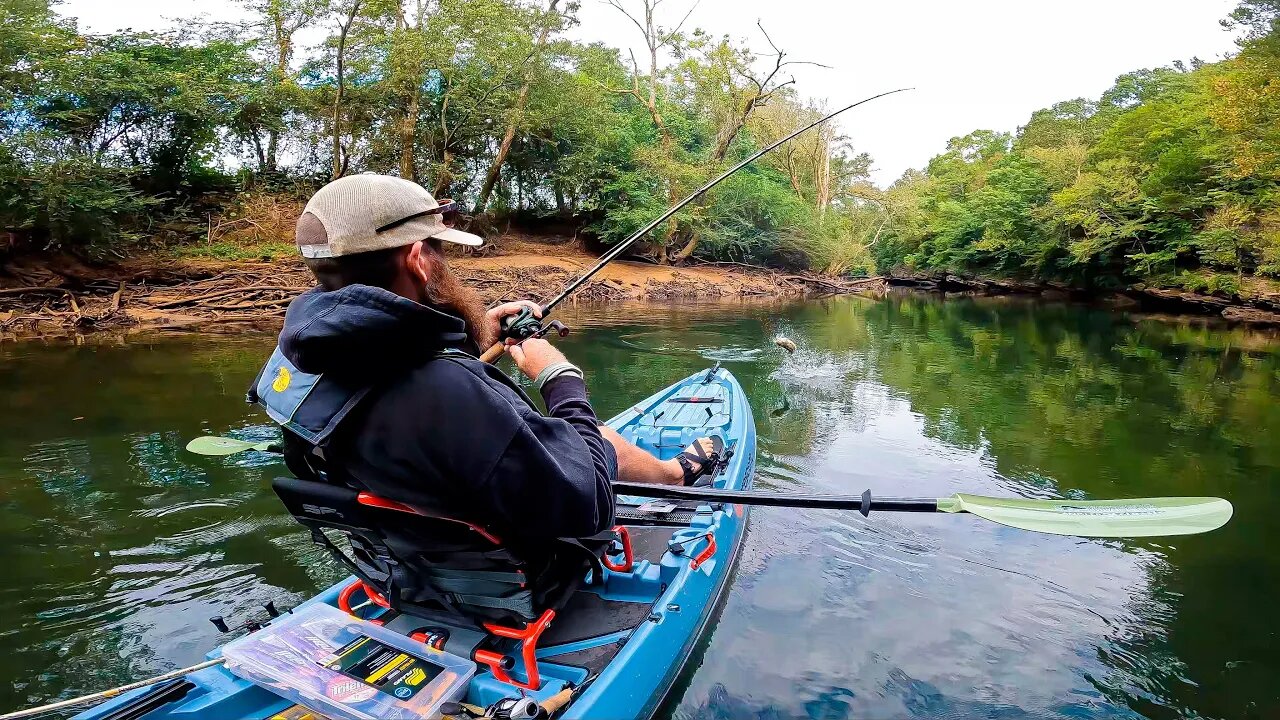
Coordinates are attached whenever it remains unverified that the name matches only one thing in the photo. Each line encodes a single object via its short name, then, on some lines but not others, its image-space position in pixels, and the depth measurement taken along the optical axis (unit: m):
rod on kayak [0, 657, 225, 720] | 1.62
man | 1.55
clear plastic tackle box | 1.72
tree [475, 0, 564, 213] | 19.70
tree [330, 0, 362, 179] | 16.12
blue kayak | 1.85
